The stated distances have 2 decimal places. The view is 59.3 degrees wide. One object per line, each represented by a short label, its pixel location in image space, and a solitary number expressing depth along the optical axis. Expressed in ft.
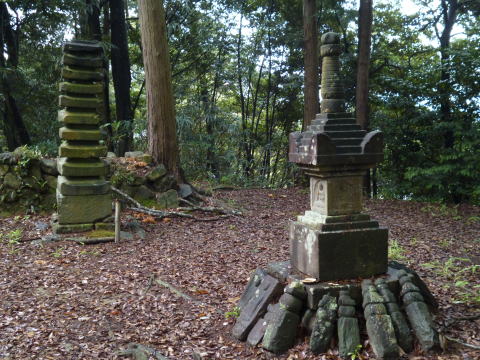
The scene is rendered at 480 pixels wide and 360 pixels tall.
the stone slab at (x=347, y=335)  11.68
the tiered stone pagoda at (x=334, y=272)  12.10
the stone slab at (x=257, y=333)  13.05
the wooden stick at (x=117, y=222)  23.81
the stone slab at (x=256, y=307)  13.56
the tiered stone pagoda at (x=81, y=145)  25.38
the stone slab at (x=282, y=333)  12.41
